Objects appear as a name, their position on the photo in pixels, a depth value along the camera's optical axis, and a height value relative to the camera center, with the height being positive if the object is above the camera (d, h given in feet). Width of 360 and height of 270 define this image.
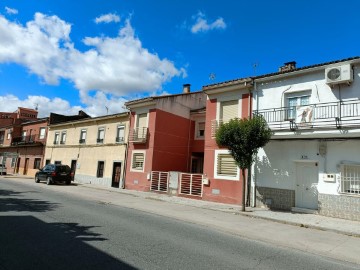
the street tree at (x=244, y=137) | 42.50 +6.06
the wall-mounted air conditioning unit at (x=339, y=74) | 39.24 +14.64
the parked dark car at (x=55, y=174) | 77.87 -1.46
